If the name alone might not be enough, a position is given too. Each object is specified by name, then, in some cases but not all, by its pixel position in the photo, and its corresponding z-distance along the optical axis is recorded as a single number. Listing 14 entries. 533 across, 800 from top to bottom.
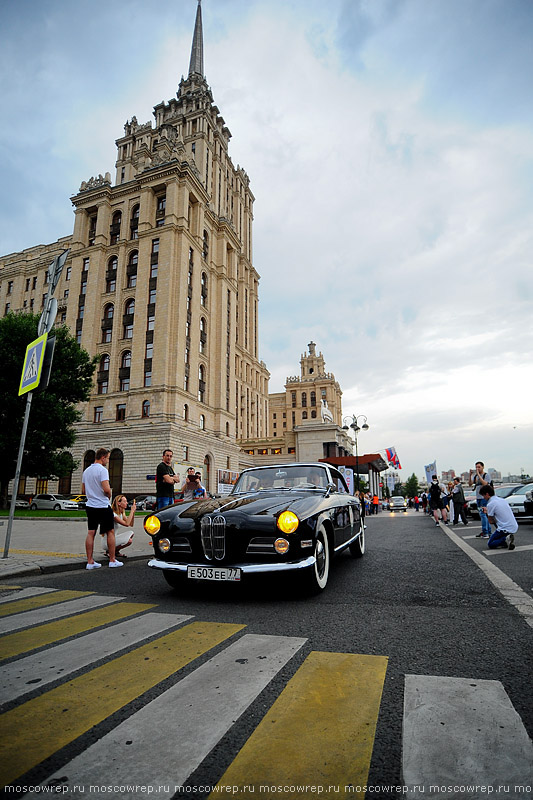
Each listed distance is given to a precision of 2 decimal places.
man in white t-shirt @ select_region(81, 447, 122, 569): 6.47
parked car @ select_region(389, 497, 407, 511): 50.21
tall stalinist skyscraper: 40.66
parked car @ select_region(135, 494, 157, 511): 32.97
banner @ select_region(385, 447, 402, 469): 41.69
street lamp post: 30.31
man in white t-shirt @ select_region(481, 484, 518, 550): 7.85
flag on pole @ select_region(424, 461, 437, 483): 28.94
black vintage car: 3.86
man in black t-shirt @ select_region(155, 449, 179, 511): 8.61
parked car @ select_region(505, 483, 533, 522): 13.75
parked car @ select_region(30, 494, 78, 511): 33.78
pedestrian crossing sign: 7.50
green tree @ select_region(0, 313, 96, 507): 24.88
